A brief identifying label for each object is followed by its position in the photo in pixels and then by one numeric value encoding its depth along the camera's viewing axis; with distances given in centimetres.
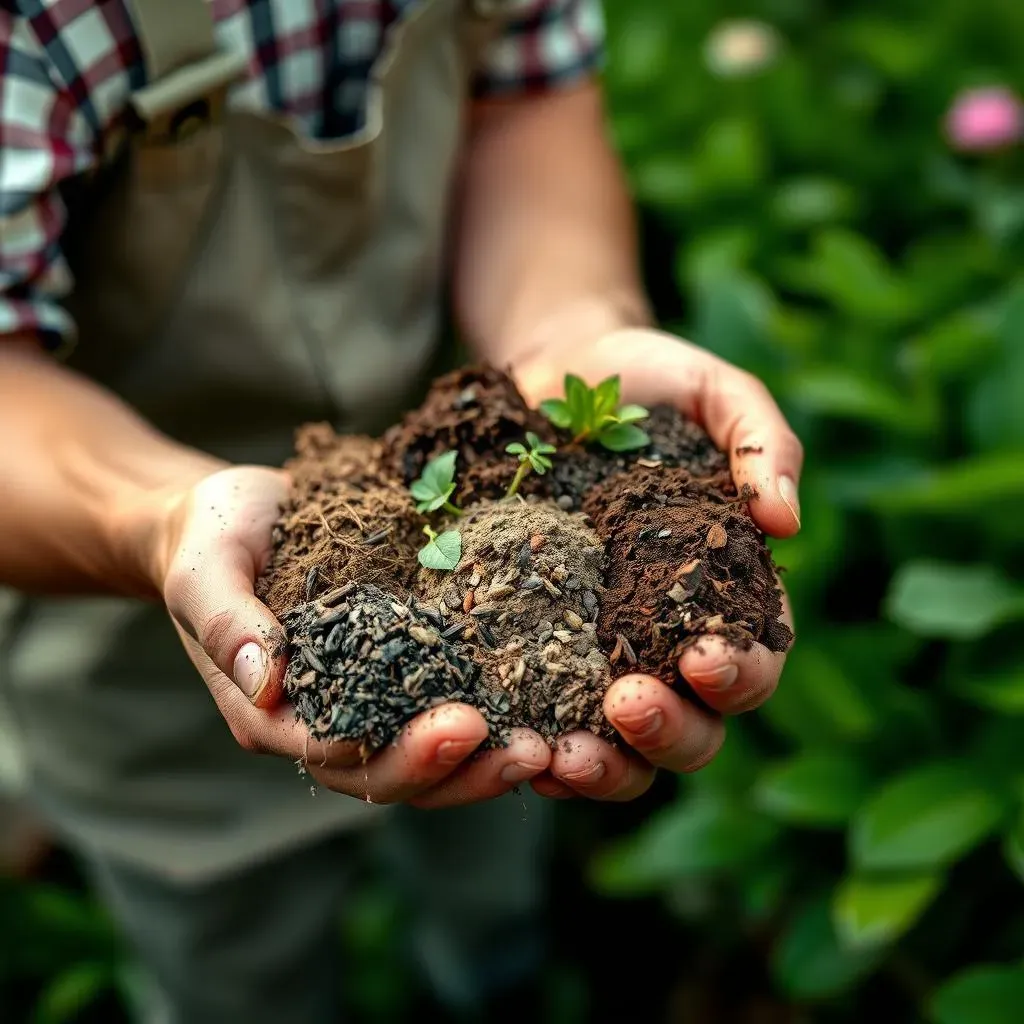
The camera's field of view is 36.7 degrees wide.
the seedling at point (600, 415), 49
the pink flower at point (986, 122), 81
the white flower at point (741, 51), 92
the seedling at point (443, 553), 47
